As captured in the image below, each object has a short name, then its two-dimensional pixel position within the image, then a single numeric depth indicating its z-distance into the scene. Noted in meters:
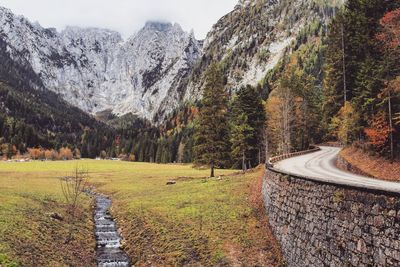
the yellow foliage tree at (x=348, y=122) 41.34
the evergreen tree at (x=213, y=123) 56.91
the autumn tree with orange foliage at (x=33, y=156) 196.25
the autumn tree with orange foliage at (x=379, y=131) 33.12
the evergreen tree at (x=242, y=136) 67.94
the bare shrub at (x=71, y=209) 28.91
